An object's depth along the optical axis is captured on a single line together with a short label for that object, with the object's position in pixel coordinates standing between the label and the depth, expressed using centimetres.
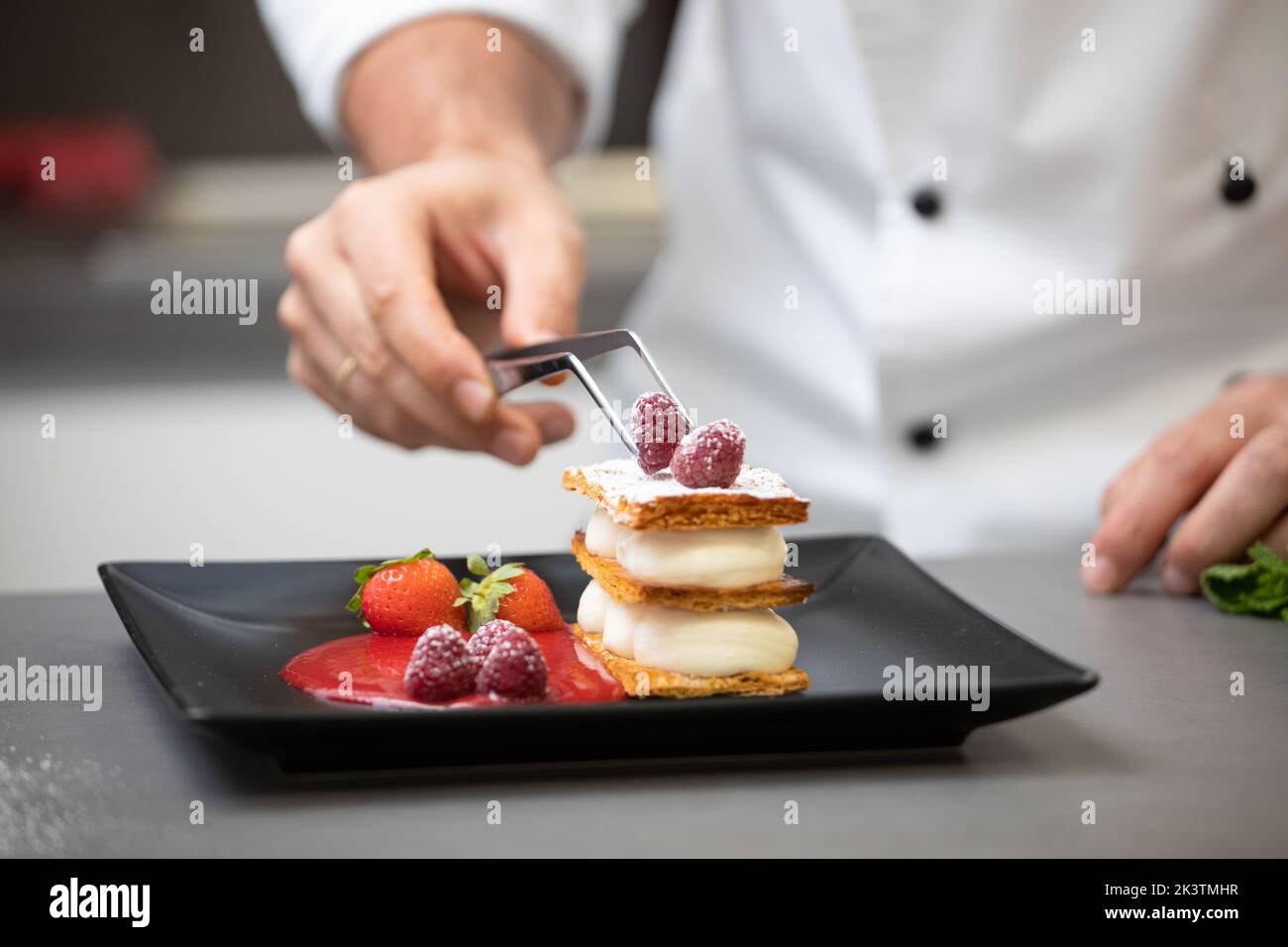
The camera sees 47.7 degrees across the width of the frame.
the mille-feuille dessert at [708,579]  117
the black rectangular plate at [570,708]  95
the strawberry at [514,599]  135
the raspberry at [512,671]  109
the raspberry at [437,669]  109
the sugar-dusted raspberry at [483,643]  114
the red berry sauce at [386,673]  111
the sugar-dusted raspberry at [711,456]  117
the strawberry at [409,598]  133
